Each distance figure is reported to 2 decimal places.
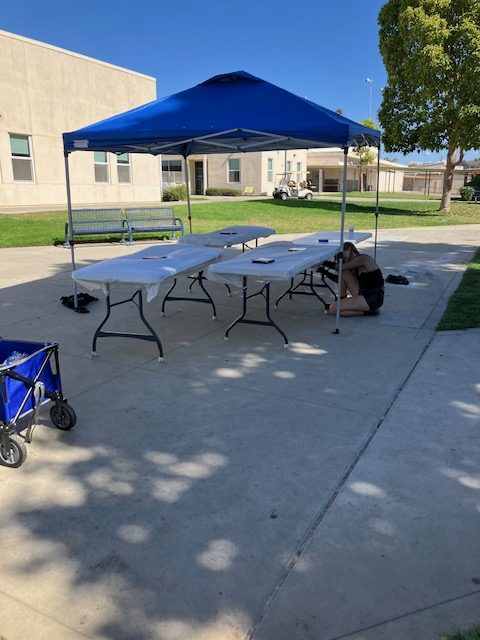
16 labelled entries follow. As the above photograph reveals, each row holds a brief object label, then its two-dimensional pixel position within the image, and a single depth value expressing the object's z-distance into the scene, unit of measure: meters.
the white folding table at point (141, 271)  4.79
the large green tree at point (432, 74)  20.44
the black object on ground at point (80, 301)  6.82
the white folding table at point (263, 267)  5.16
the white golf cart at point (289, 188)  36.81
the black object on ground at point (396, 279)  8.58
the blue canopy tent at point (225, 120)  5.34
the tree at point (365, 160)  55.88
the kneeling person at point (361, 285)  6.50
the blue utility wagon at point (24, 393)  3.12
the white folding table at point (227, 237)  8.15
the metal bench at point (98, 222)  13.41
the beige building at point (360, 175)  57.19
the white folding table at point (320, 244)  7.28
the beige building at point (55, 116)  19.41
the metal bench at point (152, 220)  14.34
